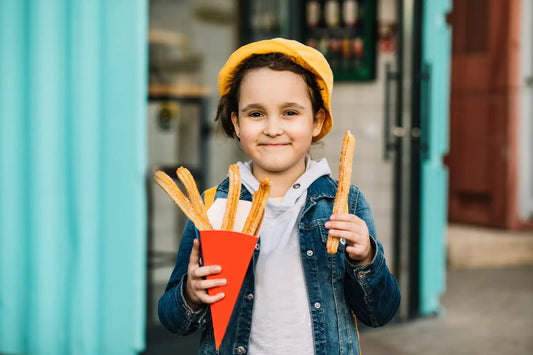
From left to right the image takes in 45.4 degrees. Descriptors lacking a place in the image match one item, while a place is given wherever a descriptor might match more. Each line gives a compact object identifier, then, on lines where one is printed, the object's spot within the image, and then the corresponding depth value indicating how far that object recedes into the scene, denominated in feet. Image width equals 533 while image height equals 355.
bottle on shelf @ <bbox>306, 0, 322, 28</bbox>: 17.24
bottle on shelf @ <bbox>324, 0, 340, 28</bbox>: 17.13
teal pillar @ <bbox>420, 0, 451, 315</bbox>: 15.57
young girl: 4.59
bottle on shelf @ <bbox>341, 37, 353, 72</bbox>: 17.24
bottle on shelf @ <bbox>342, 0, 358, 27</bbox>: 17.03
